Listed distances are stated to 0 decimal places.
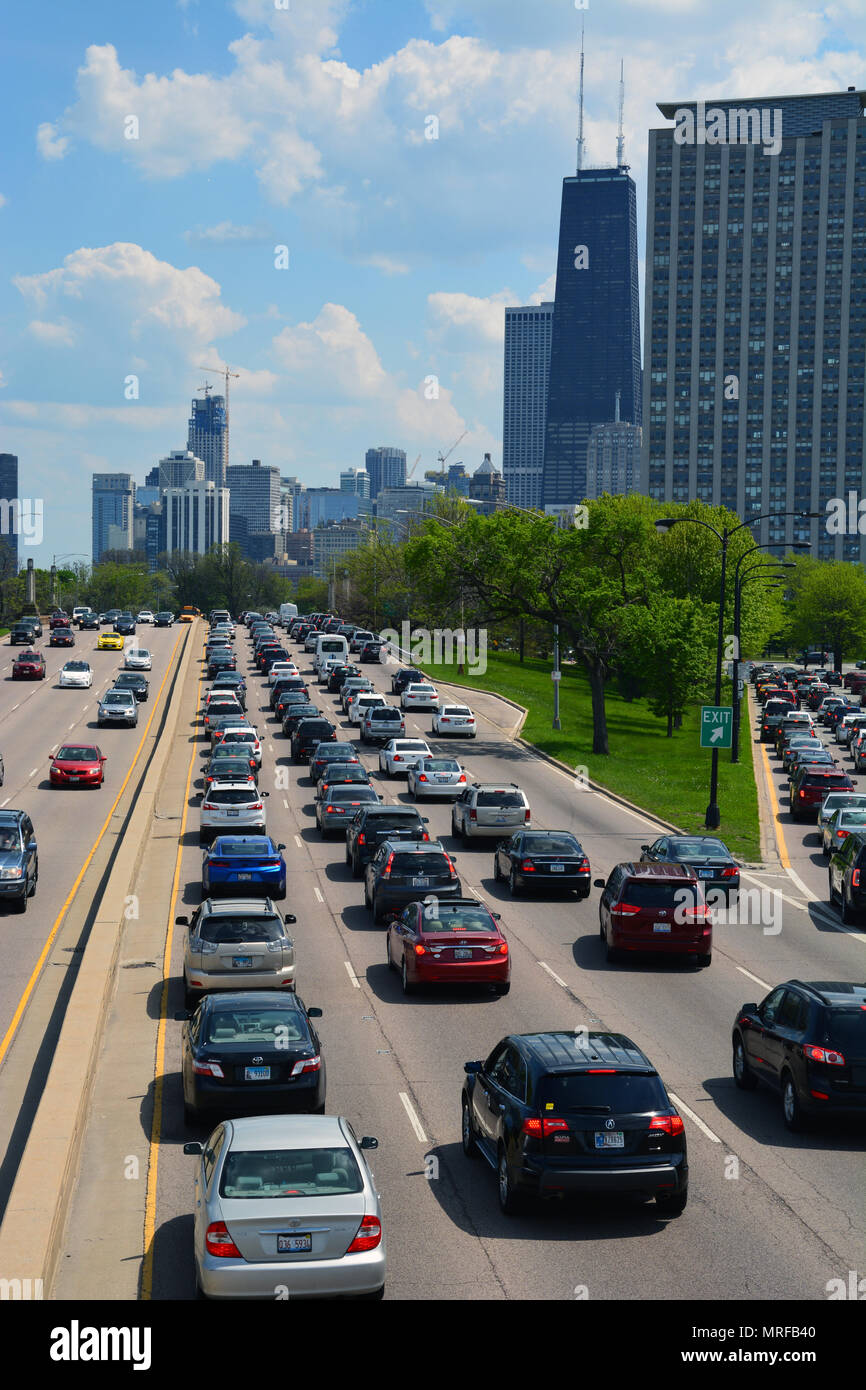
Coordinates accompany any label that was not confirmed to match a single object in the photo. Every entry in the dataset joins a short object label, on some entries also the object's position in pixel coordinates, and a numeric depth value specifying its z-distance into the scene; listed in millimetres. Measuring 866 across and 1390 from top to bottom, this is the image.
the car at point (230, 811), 35969
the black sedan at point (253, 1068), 14352
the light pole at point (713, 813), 41125
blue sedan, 27328
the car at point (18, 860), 27125
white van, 88494
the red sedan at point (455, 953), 20875
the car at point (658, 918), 23797
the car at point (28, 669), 79750
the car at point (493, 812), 36406
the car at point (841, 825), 36094
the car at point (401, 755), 49312
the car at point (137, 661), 81688
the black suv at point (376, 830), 31484
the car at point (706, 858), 30688
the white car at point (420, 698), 69062
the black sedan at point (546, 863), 29859
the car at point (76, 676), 75688
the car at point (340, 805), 37438
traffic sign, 42156
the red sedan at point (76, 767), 45531
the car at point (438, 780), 44031
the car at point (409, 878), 26406
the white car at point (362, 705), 61750
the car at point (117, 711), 61250
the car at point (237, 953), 19719
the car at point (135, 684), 71562
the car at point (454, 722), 60781
